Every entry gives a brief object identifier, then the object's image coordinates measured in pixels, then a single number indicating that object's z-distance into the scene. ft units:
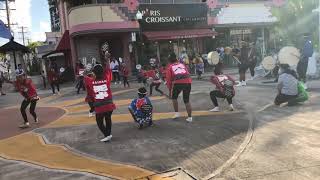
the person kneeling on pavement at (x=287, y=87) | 38.67
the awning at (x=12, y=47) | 89.82
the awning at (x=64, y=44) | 110.01
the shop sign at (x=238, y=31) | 110.93
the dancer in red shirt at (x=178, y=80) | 34.99
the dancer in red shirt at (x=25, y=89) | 38.78
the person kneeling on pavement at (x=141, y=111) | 33.47
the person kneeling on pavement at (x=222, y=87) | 38.04
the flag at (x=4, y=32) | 72.14
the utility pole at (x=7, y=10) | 183.21
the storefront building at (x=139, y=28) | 94.84
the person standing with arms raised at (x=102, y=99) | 29.96
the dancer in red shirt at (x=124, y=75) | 73.38
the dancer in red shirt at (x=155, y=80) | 54.95
